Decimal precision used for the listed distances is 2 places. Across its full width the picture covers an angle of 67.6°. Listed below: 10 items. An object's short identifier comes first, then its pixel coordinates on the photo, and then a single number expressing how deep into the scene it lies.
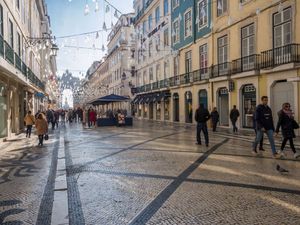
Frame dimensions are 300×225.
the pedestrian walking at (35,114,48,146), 8.85
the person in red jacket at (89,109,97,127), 17.82
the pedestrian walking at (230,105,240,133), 12.65
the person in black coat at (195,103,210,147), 8.12
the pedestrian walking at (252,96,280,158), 6.15
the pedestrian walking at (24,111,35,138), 10.99
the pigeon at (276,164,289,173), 4.81
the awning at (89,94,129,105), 18.60
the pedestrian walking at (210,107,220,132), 13.37
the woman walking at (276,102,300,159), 6.11
